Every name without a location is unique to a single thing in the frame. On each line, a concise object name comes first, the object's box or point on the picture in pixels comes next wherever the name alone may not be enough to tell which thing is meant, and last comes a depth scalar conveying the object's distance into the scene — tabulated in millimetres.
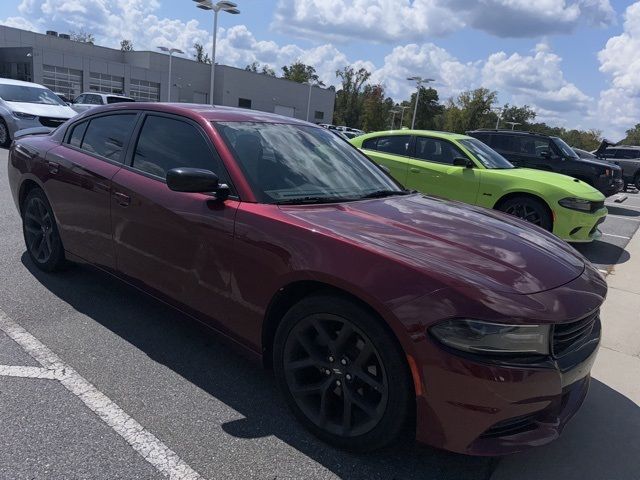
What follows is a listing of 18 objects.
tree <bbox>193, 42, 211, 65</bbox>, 85250
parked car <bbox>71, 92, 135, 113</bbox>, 19673
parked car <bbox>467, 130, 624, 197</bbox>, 11688
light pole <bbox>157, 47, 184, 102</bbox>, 39600
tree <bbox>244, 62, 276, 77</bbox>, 97162
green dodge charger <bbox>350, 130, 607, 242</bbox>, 6961
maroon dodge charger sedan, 2109
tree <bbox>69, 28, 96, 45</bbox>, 79369
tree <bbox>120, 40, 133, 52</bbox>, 88688
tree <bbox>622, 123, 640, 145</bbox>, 95812
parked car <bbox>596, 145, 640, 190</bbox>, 20156
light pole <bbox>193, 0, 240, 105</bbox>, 24969
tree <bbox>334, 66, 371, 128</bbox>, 80438
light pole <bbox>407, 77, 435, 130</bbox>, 41719
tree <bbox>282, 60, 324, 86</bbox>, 85938
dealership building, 43531
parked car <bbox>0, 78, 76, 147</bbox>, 12352
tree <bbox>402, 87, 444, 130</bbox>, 80750
